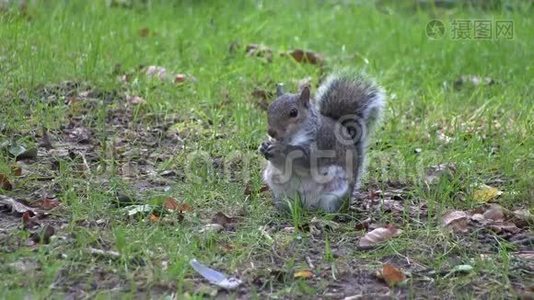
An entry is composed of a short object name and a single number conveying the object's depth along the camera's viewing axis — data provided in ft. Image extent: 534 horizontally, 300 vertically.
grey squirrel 24.34
